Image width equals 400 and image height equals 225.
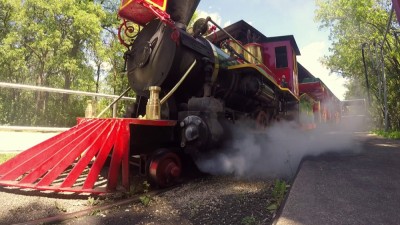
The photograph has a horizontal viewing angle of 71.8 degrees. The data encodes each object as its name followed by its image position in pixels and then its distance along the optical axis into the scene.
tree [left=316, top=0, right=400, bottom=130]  17.16
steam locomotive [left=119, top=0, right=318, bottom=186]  3.33
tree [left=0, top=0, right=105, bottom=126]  16.08
